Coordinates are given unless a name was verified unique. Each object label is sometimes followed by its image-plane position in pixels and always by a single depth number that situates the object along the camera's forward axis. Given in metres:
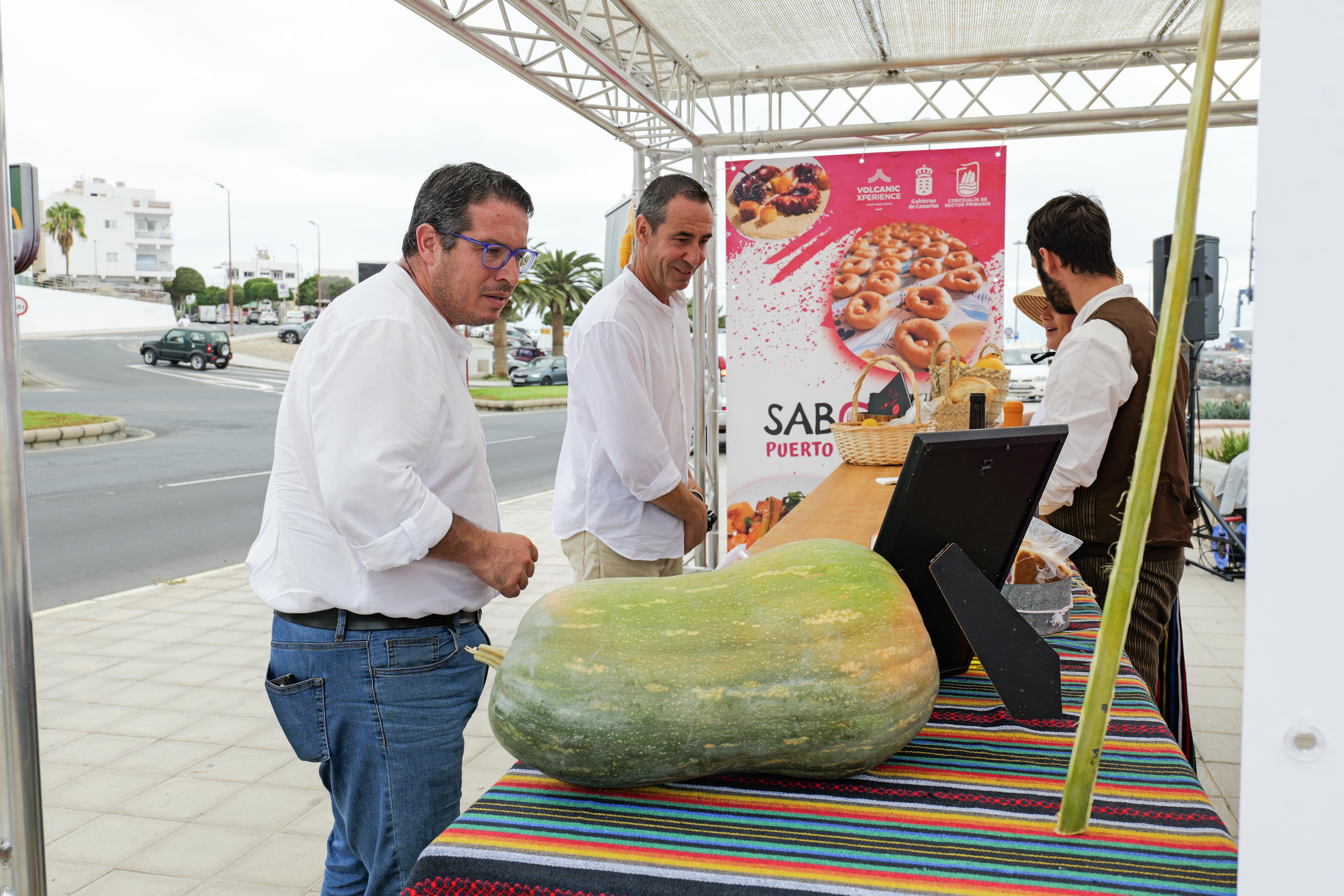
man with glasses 1.71
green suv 33.06
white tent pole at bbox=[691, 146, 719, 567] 6.35
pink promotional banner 5.70
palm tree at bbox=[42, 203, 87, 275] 60.94
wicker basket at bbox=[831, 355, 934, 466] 3.97
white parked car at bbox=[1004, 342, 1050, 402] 18.78
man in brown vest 2.40
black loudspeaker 6.58
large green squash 1.03
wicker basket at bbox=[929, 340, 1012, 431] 3.52
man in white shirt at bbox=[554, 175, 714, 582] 2.72
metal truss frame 5.84
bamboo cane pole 0.62
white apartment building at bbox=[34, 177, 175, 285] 88.12
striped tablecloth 0.88
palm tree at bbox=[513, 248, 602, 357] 35.22
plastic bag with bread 1.62
